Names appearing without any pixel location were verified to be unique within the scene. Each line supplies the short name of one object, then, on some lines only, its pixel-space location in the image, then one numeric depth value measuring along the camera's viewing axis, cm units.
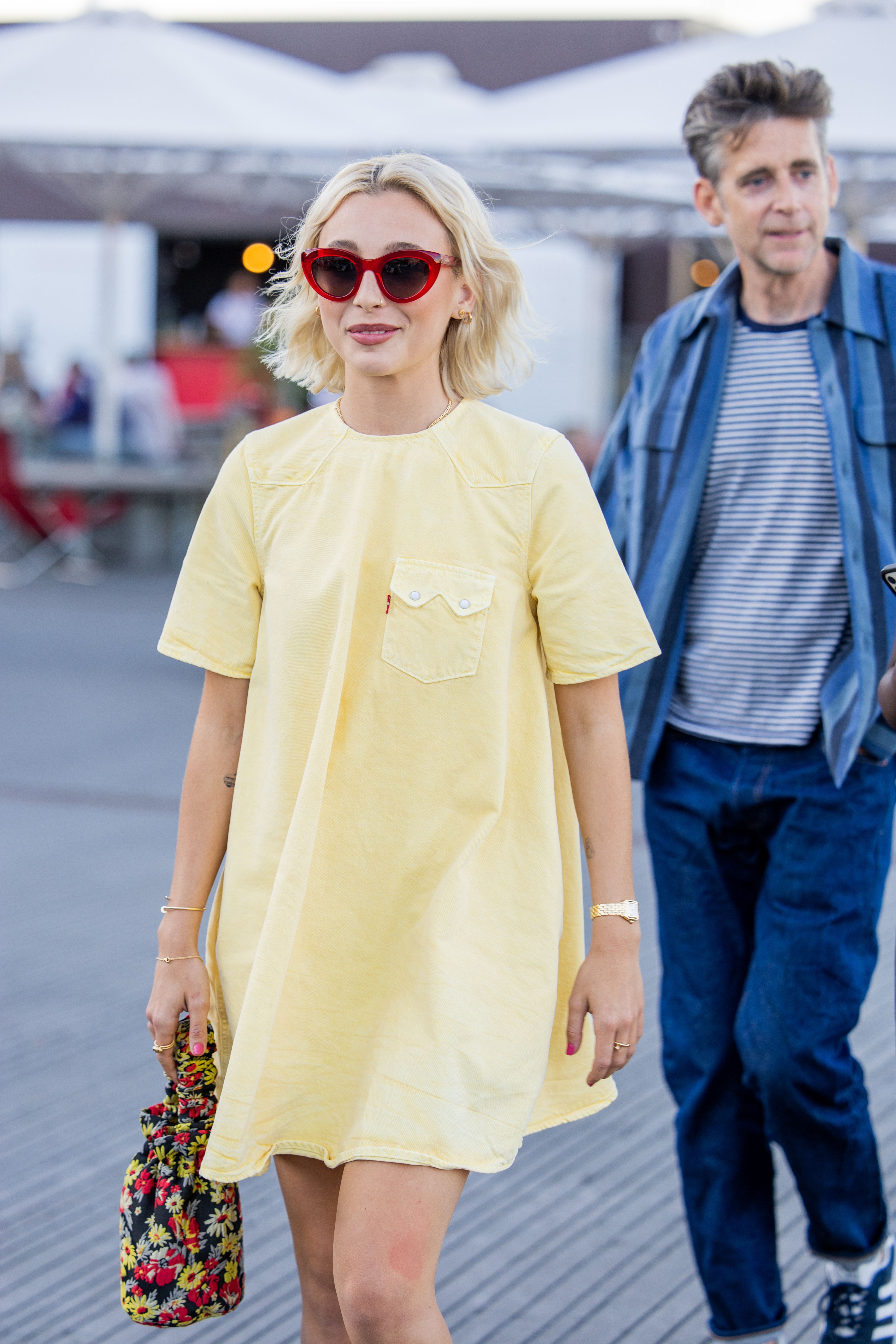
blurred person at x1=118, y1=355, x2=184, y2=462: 1577
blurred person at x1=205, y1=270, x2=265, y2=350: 1794
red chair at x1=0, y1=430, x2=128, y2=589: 1391
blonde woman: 196
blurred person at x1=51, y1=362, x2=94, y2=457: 1482
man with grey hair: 257
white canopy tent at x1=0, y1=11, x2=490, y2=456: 1148
